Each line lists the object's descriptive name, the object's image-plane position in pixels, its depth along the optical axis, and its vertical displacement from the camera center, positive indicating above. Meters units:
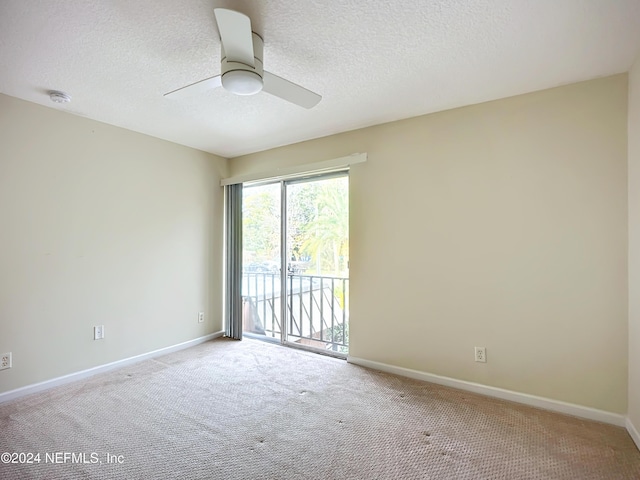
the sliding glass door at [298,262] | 3.57 -0.27
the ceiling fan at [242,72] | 1.43 +0.91
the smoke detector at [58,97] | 2.40 +1.09
